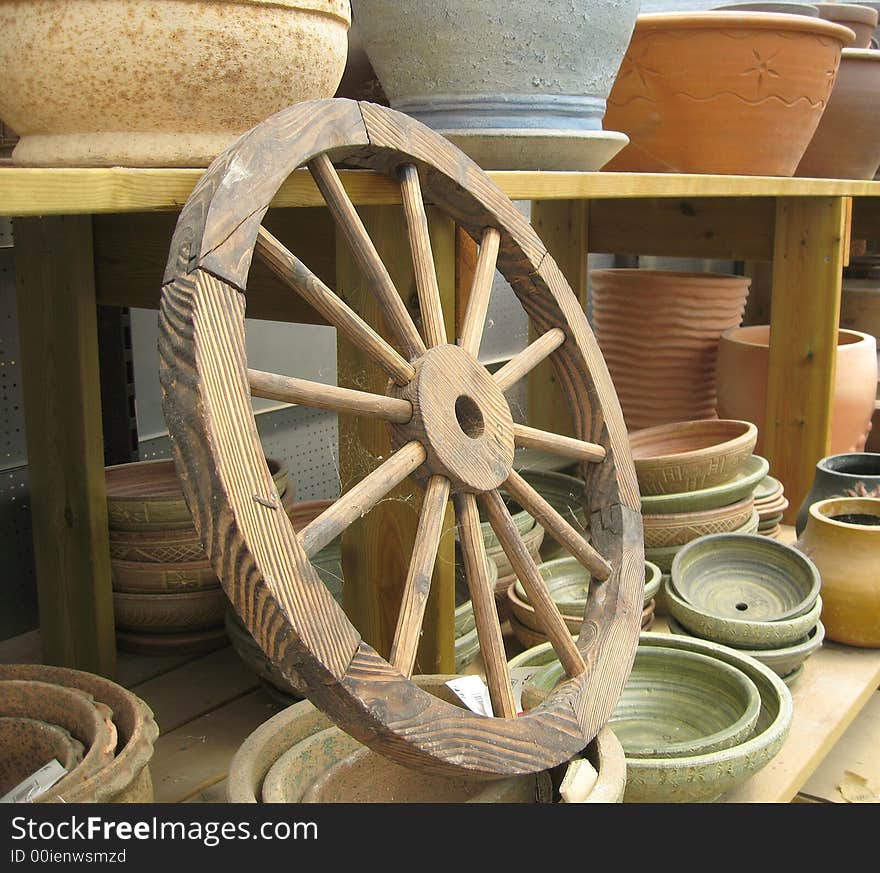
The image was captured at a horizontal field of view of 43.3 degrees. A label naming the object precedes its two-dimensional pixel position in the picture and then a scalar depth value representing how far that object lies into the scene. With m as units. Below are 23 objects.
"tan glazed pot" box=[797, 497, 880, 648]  1.98
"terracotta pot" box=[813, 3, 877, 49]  2.66
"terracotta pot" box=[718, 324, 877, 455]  2.73
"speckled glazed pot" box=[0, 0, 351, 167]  1.07
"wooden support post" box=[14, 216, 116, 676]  1.67
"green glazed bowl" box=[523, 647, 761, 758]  1.61
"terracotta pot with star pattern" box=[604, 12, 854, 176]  2.06
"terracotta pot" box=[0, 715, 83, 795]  1.22
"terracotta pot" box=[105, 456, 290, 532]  1.81
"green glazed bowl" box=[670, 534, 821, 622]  1.96
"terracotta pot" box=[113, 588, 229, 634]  1.85
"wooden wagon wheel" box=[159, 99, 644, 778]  0.98
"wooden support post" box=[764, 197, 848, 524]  2.53
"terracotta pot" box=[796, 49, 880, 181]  2.50
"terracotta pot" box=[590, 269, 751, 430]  2.94
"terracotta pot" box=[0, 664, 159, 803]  1.09
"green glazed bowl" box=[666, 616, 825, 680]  1.78
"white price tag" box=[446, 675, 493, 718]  1.28
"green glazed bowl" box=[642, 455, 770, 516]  2.10
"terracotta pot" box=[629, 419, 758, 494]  2.09
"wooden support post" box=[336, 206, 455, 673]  1.40
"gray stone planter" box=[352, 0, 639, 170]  1.50
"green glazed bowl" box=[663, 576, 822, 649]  1.79
